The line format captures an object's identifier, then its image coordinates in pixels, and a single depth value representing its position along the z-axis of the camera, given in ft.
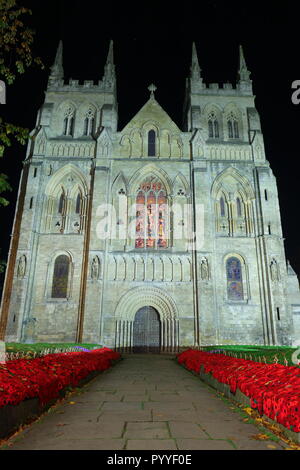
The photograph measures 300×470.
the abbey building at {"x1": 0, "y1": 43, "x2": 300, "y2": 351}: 71.00
